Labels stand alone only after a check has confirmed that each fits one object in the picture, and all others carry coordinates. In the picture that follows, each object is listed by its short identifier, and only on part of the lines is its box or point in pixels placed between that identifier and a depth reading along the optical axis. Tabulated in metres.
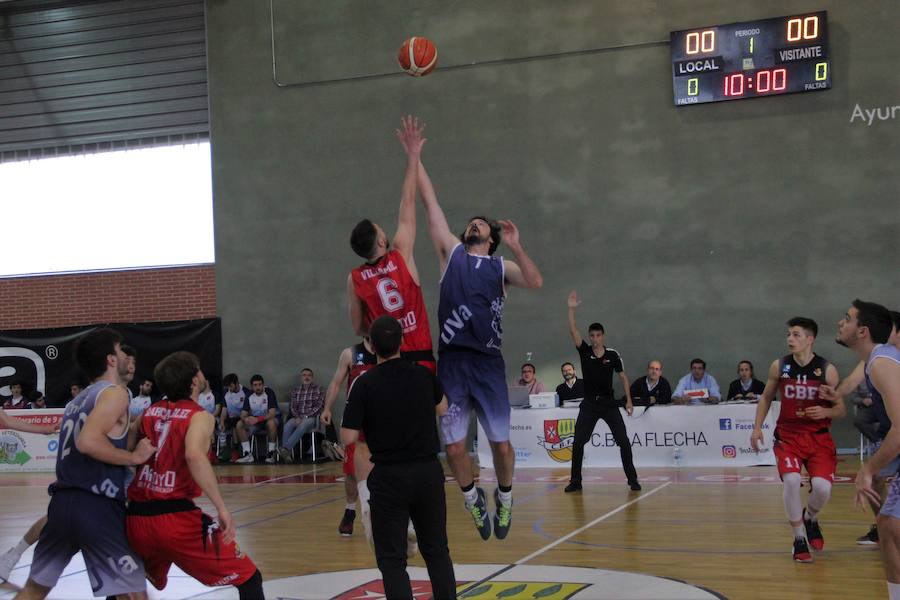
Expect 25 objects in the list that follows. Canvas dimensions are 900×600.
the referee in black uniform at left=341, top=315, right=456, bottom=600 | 4.57
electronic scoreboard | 14.53
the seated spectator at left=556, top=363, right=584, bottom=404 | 14.40
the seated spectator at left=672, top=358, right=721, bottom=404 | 14.39
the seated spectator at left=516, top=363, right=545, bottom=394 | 14.95
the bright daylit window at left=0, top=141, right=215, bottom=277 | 18.23
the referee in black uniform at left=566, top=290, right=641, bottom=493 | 11.09
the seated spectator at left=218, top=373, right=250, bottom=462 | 16.58
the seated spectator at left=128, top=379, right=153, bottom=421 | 14.55
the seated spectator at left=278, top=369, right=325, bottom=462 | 16.05
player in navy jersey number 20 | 4.46
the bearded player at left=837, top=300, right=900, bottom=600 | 4.44
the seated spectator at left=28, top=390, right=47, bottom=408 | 17.22
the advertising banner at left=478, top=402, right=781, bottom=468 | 13.35
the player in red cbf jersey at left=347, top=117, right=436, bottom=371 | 5.83
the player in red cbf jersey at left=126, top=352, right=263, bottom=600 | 4.47
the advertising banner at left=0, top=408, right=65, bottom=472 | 16.50
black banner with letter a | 17.62
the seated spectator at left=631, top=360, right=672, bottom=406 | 14.23
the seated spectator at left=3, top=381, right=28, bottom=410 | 17.16
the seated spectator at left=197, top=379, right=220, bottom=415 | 16.28
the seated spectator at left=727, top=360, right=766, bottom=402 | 14.28
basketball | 8.01
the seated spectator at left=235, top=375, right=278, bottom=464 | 16.27
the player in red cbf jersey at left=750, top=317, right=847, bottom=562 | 6.96
